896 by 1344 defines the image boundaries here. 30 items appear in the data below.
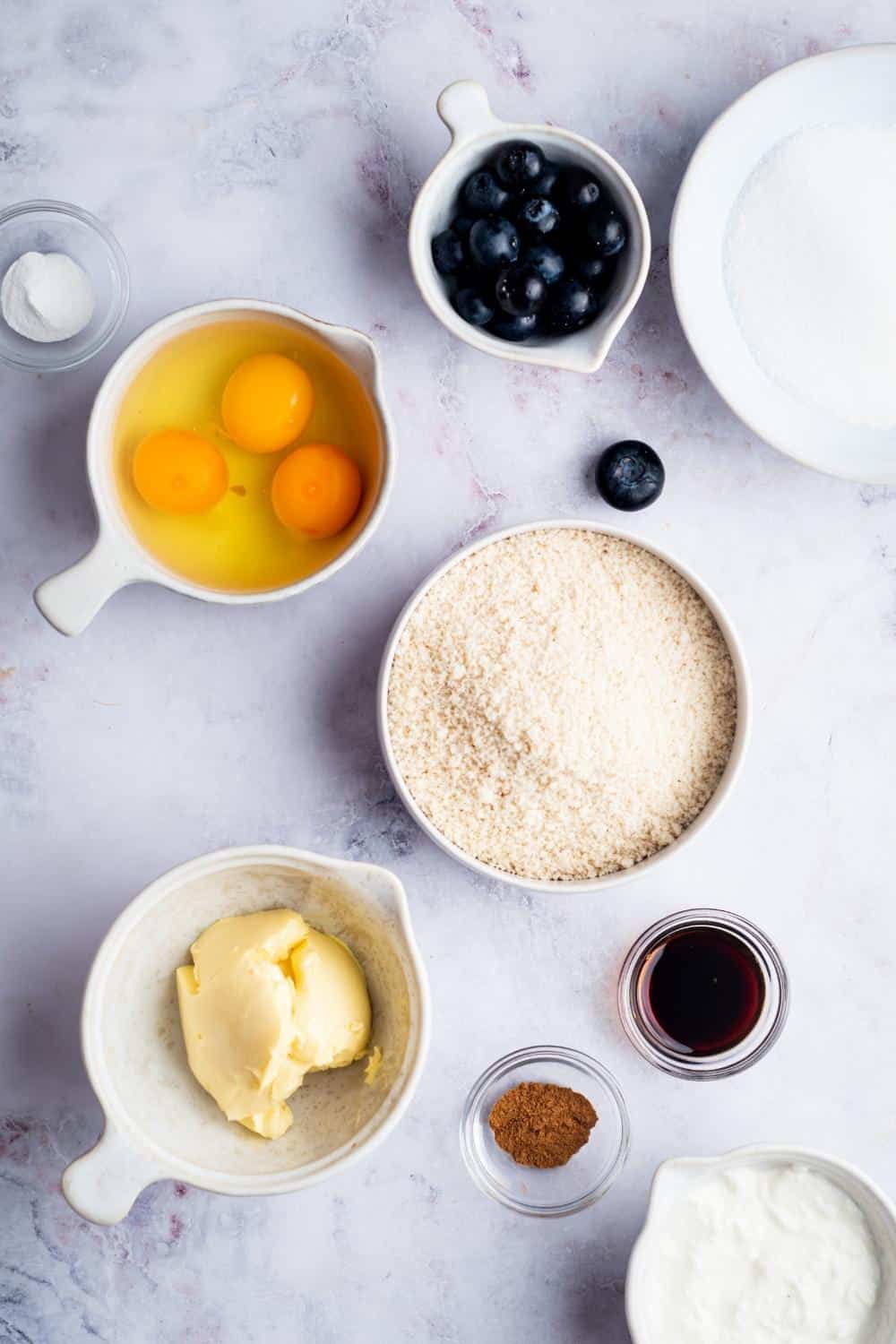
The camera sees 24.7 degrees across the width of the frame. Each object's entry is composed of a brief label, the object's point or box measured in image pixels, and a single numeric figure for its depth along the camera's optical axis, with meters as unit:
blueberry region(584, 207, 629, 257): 0.76
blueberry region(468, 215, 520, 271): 0.75
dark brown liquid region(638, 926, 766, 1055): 0.79
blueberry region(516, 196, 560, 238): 0.75
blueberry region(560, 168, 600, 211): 0.76
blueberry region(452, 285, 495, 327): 0.76
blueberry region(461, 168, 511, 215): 0.76
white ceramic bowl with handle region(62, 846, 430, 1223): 0.72
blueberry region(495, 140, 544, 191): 0.76
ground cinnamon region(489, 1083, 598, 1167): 0.79
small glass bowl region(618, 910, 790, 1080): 0.79
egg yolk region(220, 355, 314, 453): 0.77
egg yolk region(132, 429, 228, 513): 0.76
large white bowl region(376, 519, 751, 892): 0.76
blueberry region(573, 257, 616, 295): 0.76
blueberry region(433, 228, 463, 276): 0.76
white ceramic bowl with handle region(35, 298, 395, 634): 0.74
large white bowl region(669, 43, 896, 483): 0.78
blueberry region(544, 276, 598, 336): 0.76
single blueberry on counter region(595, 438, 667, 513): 0.79
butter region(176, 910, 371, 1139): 0.74
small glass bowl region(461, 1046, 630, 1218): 0.79
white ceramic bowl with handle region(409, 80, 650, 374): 0.76
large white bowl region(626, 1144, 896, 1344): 0.76
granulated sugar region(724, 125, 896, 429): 0.78
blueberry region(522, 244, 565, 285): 0.75
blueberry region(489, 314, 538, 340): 0.76
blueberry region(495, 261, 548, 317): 0.75
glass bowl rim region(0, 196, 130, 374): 0.78
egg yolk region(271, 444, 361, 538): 0.77
